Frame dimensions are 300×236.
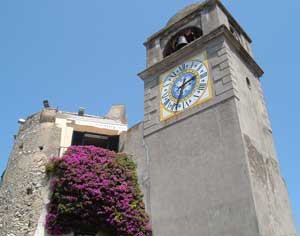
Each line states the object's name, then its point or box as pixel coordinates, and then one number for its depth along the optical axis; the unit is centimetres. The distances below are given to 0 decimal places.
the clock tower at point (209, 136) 953
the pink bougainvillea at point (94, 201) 1104
